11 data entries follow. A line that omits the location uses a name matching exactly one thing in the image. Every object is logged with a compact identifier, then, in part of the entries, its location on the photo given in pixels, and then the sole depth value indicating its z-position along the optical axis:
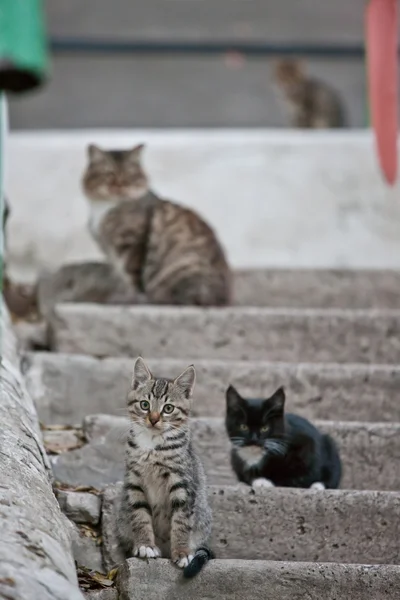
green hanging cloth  4.20
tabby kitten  7.66
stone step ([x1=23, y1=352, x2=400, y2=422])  10.46
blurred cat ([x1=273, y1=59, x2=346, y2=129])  21.66
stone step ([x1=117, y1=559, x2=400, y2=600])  7.33
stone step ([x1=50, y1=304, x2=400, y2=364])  11.59
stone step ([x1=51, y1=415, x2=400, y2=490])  9.39
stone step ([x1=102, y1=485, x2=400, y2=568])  8.30
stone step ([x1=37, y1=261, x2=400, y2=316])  13.60
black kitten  8.88
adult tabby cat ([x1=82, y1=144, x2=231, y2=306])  12.64
